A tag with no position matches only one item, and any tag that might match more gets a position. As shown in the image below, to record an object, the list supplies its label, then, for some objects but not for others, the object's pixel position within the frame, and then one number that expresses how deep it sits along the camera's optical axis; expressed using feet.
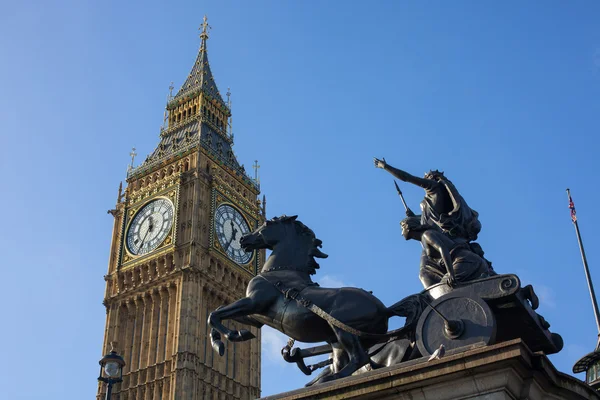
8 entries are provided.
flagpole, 58.03
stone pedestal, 23.53
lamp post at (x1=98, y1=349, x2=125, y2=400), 55.57
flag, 65.26
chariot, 26.99
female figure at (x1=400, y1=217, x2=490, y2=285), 30.53
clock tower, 174.19
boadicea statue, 27.73
